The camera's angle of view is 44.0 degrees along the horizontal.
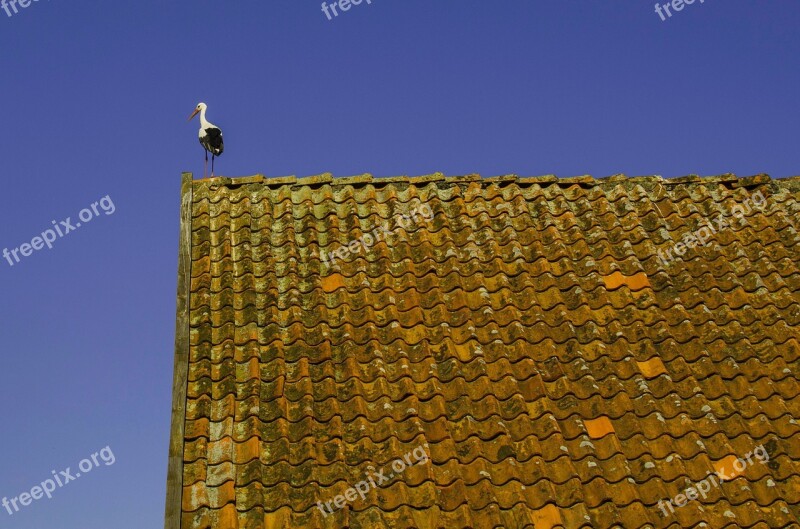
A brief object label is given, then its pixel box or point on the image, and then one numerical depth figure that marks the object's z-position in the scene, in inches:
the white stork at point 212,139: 461.4
